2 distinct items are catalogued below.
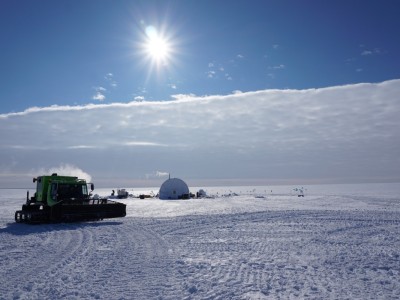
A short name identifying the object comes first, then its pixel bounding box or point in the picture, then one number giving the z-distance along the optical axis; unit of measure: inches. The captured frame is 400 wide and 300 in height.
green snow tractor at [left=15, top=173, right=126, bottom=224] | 889.5
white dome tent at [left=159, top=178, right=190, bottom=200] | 2498.8
